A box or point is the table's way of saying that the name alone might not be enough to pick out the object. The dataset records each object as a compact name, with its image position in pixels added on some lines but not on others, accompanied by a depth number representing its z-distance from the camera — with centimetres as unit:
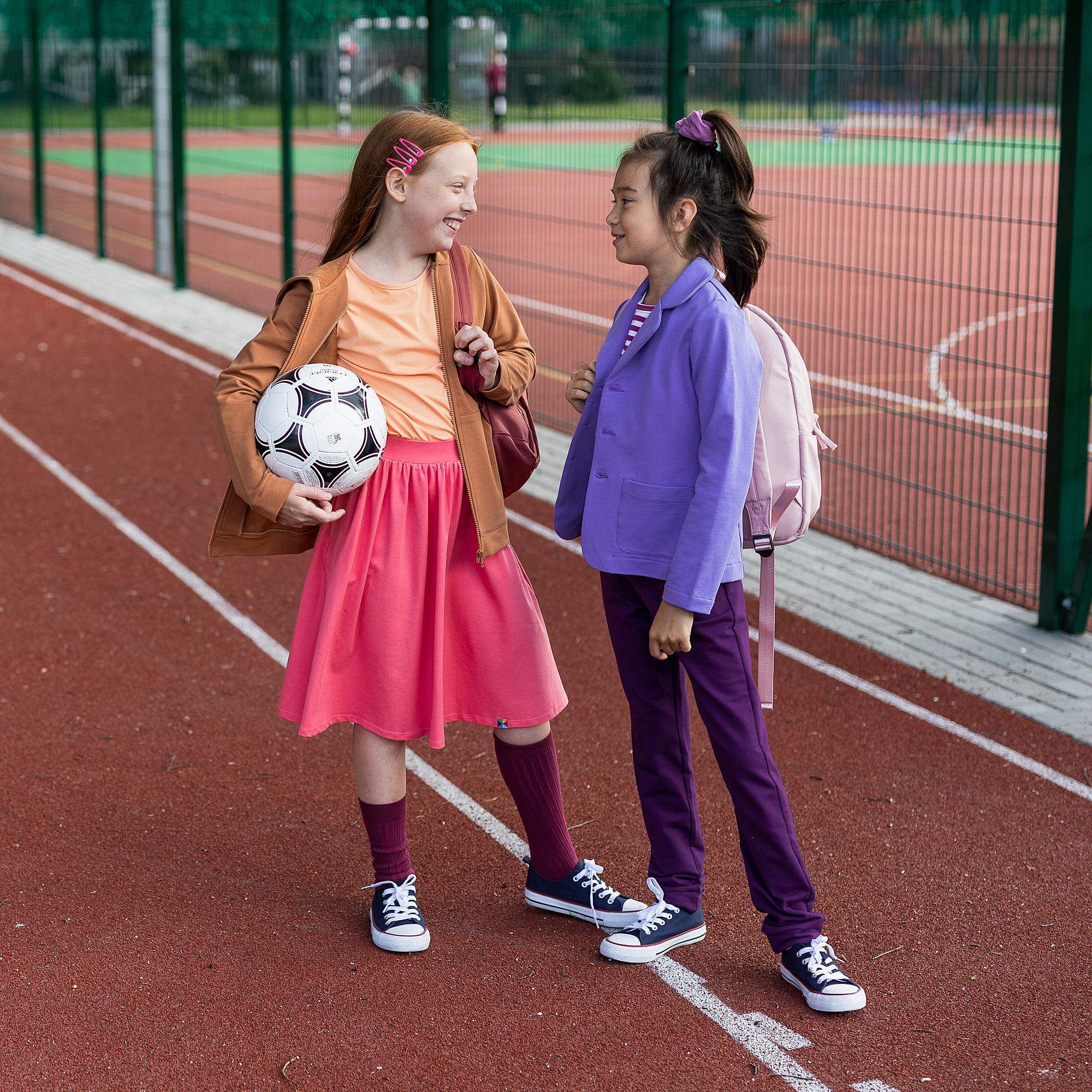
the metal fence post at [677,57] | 763
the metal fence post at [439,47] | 991
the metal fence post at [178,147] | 1552
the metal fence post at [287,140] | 1300
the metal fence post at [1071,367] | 556
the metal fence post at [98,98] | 1822
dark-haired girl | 324
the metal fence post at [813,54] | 675
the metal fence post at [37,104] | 2078
